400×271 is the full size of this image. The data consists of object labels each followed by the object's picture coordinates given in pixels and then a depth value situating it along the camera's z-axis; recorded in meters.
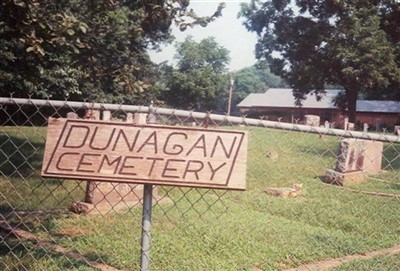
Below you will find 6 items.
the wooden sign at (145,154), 2.70
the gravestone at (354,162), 11.46
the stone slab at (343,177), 11.27
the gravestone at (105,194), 7.10
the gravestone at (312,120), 30.25
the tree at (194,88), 56.06
